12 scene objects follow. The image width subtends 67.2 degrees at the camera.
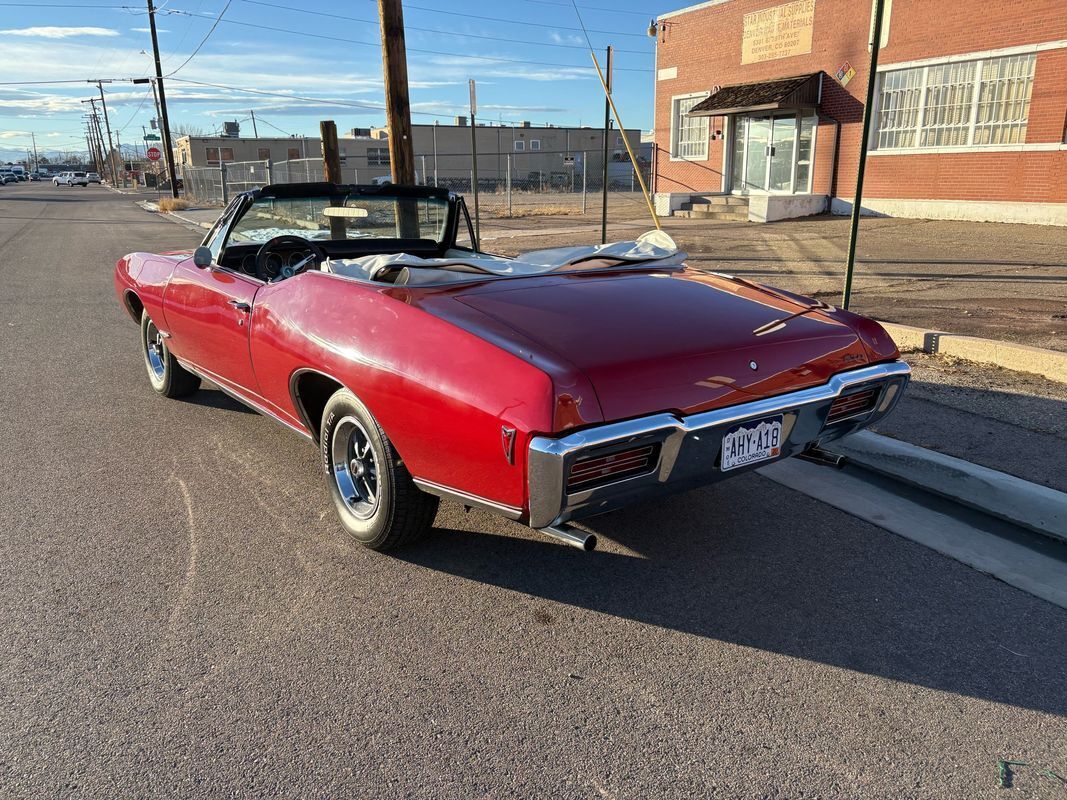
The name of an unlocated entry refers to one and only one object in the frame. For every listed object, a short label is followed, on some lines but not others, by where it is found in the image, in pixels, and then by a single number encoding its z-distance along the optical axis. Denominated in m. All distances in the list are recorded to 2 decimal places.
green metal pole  5.29
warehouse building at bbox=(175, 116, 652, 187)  55.47
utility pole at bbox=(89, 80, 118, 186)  82.90
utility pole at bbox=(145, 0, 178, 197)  36.09
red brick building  15.41
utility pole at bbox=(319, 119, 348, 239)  12.23
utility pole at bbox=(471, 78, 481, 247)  9.55
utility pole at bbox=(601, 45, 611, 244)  8.09
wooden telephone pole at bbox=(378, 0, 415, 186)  9.18
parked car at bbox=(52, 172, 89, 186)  88.89
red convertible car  2.64
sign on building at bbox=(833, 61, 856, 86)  18.77
